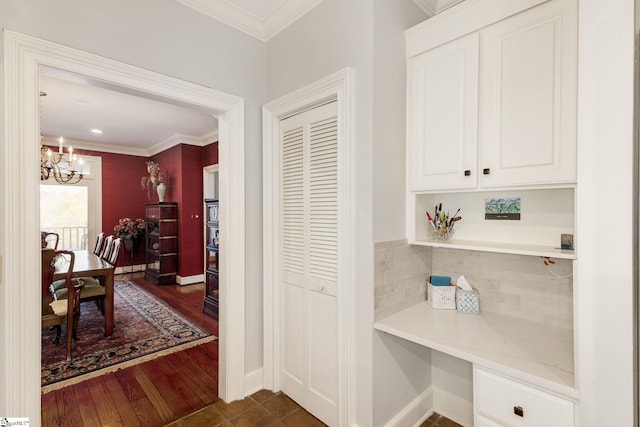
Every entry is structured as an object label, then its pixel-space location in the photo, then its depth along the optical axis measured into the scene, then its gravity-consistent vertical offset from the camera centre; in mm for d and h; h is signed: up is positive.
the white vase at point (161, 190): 5695 +367
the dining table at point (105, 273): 3066 -654
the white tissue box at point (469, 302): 1850 -573
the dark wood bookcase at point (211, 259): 3957 -708
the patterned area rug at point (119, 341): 2605 -1378
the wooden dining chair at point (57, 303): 2414 -847
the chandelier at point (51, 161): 3946 +673
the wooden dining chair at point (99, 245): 4584 -542
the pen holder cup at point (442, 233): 1880 -152
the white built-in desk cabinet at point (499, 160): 1287 +246
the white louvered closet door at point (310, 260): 1900 -345
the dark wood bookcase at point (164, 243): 5527 -626
